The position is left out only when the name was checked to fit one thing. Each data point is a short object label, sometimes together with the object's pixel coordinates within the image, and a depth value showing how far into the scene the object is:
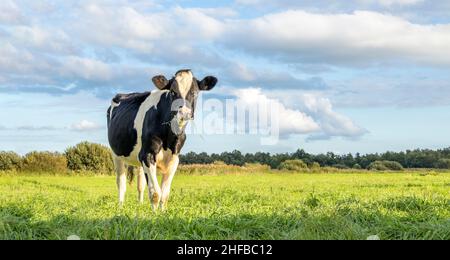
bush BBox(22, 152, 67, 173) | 32.19
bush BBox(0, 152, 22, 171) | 32.22
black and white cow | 10.09
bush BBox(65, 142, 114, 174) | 33.00
